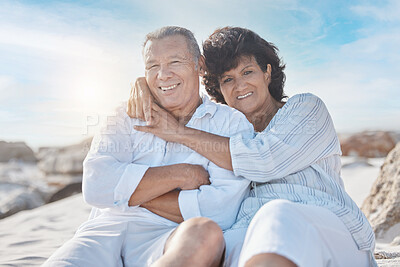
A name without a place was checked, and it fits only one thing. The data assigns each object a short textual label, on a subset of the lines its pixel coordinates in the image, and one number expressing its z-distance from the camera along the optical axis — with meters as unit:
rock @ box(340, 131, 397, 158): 13.95
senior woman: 1.73
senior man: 2.30
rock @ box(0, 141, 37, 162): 19.30
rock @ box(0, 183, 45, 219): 7.52
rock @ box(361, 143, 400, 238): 4.32
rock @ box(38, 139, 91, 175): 12.33
